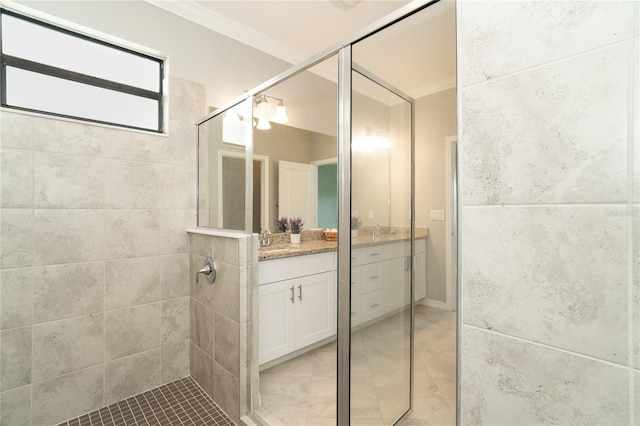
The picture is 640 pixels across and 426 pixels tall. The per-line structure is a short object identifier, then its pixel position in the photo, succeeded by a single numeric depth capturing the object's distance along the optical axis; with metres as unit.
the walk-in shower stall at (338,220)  1.14
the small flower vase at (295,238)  2.73
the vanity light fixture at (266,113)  2.59
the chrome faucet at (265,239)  2.56
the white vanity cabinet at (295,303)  2.01
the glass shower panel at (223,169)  1.77
